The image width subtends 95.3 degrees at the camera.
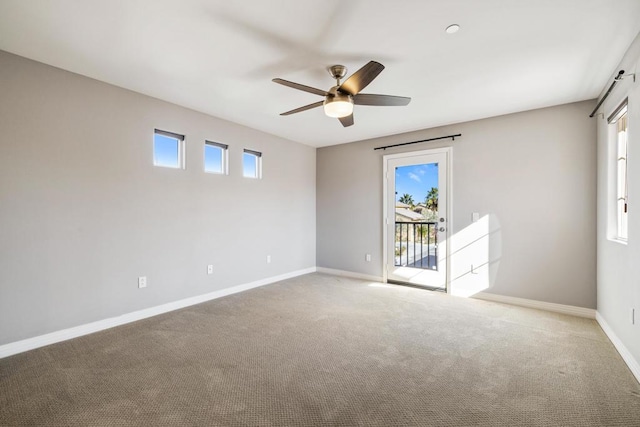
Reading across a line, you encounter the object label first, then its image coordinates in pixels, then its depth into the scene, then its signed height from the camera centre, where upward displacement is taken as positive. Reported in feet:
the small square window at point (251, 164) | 15.08 +2.31
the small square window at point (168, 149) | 11.61 +2.42
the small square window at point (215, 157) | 13.39 +2.39
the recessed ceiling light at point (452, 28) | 6.84 +4.21
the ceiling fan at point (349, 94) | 7.20 +3.14
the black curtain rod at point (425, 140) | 14.06 +3.37
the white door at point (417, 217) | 14.53 -0.59
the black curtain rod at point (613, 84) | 7.73 +3.39
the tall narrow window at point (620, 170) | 8.89 +1.08
